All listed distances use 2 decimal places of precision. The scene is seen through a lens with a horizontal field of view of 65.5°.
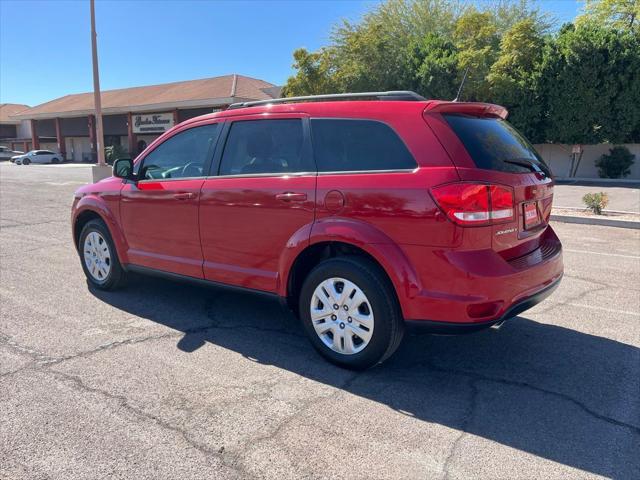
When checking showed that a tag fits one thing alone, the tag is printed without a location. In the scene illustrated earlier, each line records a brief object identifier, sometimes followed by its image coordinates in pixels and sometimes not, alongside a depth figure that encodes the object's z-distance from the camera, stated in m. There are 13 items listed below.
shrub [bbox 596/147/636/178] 22.97
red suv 3.12
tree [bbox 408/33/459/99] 24.78
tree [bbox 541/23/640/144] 21.50
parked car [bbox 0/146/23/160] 55.03
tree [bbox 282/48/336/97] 27.45
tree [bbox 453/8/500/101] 23.98
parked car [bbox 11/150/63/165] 45.59
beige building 35.44
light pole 19.34
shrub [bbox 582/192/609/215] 11.21
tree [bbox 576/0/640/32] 29.52
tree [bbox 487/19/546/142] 23.34
